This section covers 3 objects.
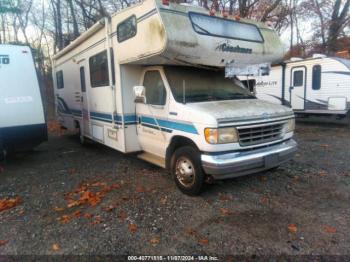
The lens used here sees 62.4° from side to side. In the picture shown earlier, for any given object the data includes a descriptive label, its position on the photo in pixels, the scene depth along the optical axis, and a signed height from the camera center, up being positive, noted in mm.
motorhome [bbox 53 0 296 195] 4230 -180
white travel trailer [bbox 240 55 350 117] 10945 -181
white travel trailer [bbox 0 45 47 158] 6168 -263
